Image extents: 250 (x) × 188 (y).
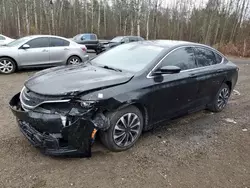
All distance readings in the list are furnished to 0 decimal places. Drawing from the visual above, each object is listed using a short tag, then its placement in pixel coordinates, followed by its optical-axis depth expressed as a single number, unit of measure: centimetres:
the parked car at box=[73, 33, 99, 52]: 1747
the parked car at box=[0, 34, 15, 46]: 1261
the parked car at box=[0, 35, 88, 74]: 827
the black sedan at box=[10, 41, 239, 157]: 286
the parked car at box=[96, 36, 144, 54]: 1510
